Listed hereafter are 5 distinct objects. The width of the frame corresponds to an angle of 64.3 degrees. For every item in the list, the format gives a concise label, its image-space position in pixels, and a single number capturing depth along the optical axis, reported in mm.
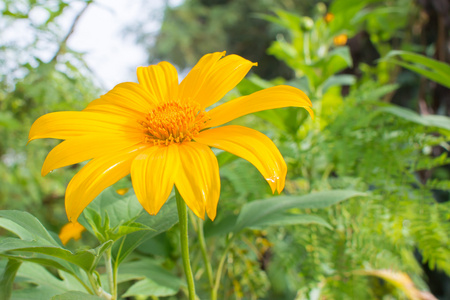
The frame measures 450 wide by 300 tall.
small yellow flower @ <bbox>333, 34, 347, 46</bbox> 1159
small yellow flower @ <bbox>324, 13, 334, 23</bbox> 943
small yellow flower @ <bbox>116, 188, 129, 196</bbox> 455
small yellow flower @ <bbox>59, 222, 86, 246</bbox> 450
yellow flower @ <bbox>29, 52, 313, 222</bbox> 261
